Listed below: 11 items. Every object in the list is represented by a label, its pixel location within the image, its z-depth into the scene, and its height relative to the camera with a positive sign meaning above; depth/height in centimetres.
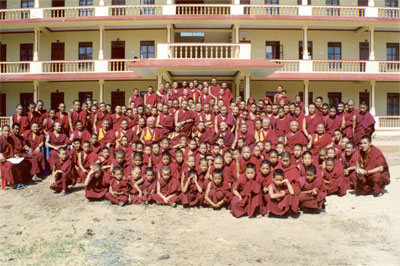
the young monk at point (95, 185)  678 -106
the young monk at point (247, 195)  597 -111
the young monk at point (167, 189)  653 -110
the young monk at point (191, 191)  647 -112
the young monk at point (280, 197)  589 -111
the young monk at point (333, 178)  675 -88
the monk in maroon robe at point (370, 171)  652 -70
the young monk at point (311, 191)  604 -104
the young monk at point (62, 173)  746 -89
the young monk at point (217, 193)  634 -112
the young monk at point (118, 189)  665 -112
